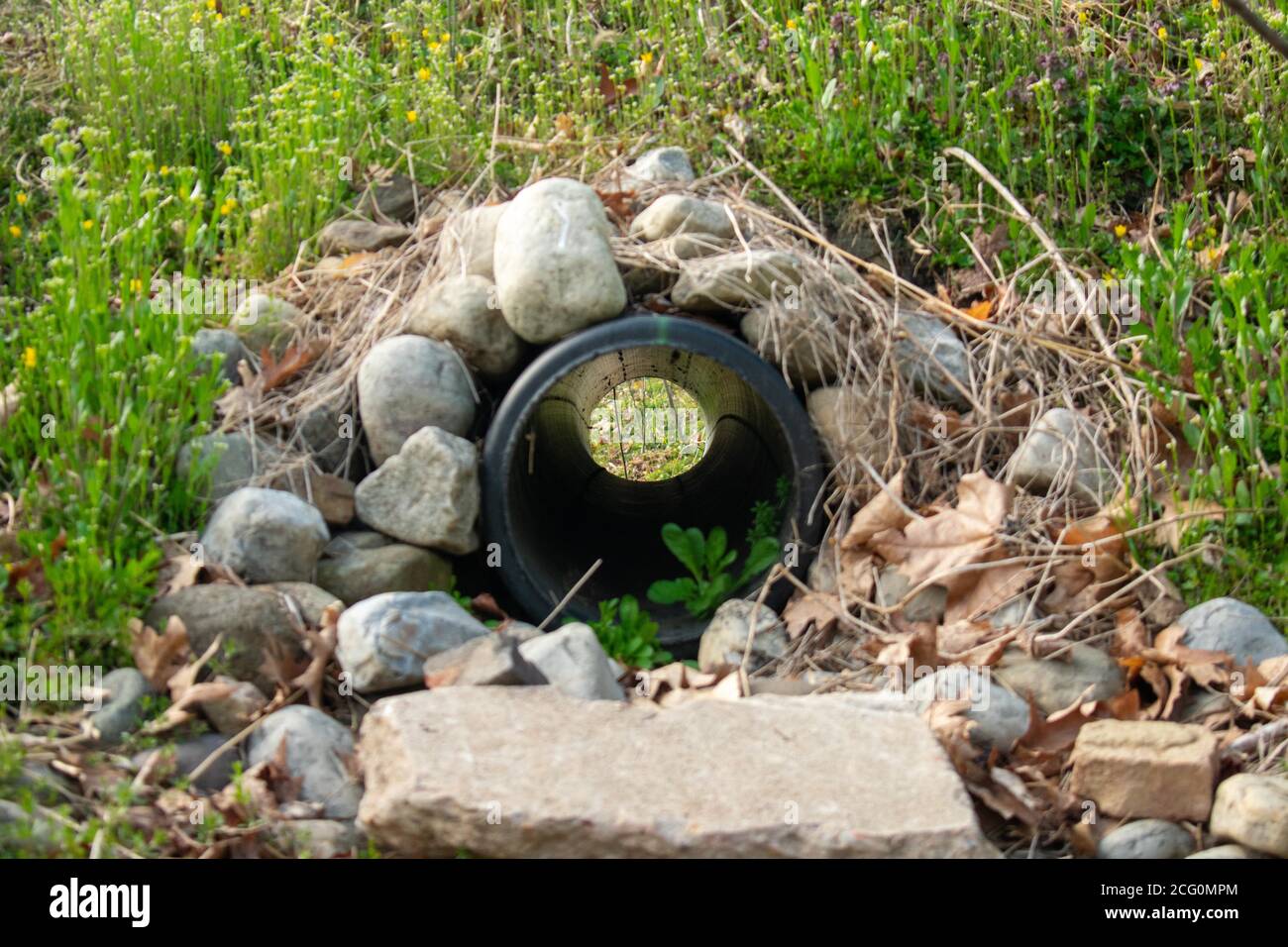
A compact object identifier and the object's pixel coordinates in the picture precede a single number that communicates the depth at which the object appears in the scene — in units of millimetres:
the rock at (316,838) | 3236
